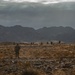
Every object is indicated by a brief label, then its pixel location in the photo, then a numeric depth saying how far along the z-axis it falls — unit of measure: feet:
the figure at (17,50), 149.09
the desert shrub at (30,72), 73.42
